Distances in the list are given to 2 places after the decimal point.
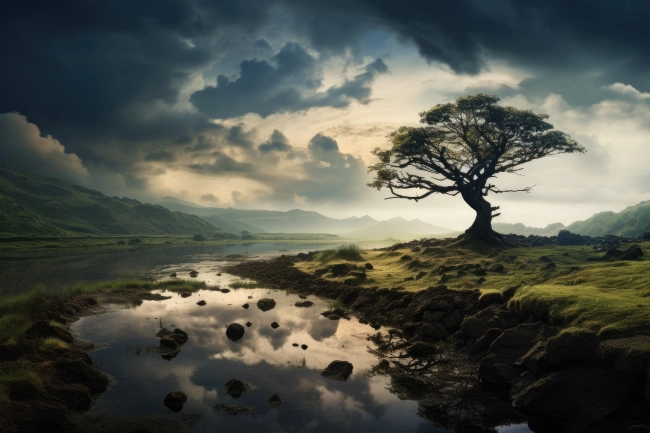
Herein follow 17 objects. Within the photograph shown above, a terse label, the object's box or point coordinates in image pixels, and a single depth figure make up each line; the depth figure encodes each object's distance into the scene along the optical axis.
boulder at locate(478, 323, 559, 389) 13.39
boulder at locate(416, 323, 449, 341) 18.88
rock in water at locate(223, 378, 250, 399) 13.17
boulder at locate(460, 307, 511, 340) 17.06
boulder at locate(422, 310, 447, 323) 20.16
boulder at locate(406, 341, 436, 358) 17.22
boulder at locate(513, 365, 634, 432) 10.24
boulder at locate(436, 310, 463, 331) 19.31
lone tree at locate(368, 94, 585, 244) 45.97
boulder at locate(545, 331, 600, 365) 11.57
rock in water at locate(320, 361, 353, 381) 14.89
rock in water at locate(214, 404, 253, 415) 11.91
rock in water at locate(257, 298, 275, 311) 28.11
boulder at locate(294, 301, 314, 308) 28.98
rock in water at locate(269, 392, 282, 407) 12.55
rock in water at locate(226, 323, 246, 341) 20.35
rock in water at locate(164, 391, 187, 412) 12.19
